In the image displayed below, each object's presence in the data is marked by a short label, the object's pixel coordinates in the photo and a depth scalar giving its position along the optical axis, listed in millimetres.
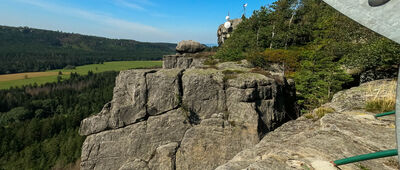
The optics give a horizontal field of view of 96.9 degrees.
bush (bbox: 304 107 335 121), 7032
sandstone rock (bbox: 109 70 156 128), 16219
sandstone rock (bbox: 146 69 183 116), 15922
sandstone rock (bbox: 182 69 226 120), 15516
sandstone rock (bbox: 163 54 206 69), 34000
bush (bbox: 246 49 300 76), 23984
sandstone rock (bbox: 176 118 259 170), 14094
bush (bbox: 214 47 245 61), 27766
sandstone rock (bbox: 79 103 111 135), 16673
